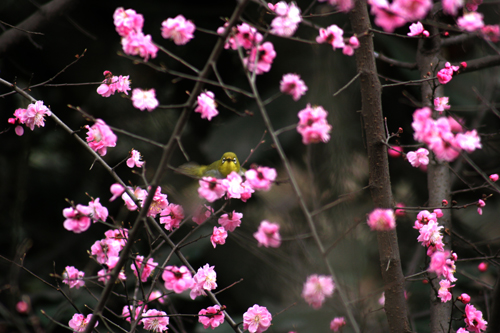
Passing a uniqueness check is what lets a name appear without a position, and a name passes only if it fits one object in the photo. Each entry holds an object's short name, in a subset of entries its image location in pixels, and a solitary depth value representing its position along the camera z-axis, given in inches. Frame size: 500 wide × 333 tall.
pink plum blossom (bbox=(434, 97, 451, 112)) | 211.4
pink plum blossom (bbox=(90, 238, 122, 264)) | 207.4
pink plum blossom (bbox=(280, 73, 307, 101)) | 204.0
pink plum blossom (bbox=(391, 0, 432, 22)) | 202.0
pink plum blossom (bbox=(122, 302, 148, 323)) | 210.1
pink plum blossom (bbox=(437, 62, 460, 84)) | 210.3
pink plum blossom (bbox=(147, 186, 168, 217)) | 208.7
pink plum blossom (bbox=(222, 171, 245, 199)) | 205.6
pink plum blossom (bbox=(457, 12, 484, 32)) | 203.9
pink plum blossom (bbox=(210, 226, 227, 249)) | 209.1
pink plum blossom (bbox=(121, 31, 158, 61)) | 204.3
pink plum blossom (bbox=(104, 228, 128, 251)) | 207.8
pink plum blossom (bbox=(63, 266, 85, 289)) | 207.7
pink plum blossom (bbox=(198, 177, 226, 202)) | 204.9
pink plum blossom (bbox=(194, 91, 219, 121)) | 205.1
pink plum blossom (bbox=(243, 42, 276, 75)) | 204.5
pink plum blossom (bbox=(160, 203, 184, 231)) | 209.2
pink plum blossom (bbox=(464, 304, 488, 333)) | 209.0
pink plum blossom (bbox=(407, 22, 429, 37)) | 210.4
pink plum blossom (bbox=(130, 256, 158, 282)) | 208.4
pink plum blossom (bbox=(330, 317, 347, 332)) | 205.5
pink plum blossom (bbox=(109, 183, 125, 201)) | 204.9
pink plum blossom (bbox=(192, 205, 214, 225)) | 208.1
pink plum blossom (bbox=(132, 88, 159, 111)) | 205.2
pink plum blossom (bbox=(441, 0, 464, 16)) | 202.7
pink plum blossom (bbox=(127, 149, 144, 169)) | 208.9
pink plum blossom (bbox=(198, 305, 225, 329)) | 207.2
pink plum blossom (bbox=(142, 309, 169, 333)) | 208.7
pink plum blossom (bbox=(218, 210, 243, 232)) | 208.3
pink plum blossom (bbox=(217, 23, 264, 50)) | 204.5
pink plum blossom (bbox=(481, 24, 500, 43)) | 204.9
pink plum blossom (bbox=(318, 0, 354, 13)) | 205.4
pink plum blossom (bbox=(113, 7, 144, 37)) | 204.3
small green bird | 220.8
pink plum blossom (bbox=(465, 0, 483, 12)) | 210.0
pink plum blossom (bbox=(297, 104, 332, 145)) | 203.4
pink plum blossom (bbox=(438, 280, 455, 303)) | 210.4
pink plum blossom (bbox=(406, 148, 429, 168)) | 210.0
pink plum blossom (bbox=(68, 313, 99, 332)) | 208.6
